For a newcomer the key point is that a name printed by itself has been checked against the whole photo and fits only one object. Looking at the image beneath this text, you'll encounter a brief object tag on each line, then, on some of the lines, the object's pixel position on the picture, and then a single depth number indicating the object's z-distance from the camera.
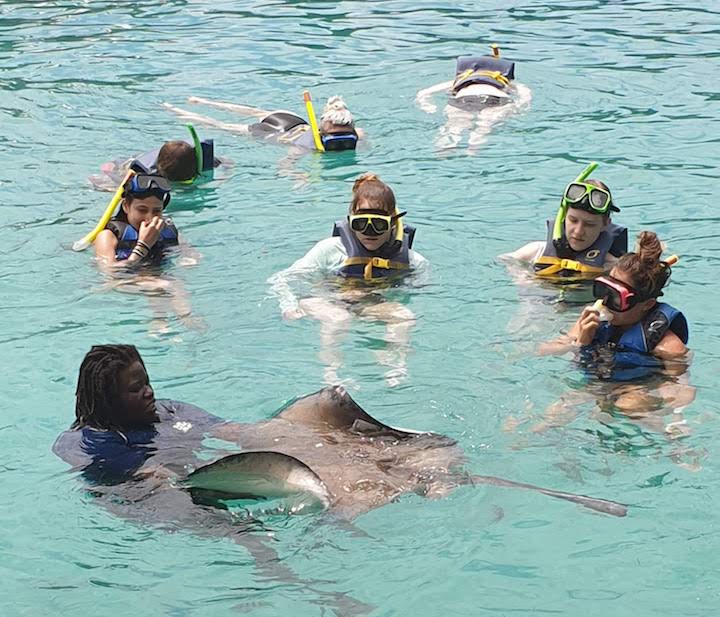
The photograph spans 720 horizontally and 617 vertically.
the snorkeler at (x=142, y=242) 15.25
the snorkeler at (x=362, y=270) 13.85
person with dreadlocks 9.80
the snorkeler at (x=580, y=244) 14.33
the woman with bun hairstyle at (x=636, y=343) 11.47
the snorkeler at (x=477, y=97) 22.51
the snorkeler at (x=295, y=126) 20.97
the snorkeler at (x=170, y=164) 19.09
